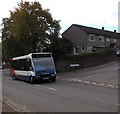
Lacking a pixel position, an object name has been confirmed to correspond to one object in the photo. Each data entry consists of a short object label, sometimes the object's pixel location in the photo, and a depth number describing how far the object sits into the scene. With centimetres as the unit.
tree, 1548
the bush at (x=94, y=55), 1759
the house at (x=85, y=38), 2355
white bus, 1048
